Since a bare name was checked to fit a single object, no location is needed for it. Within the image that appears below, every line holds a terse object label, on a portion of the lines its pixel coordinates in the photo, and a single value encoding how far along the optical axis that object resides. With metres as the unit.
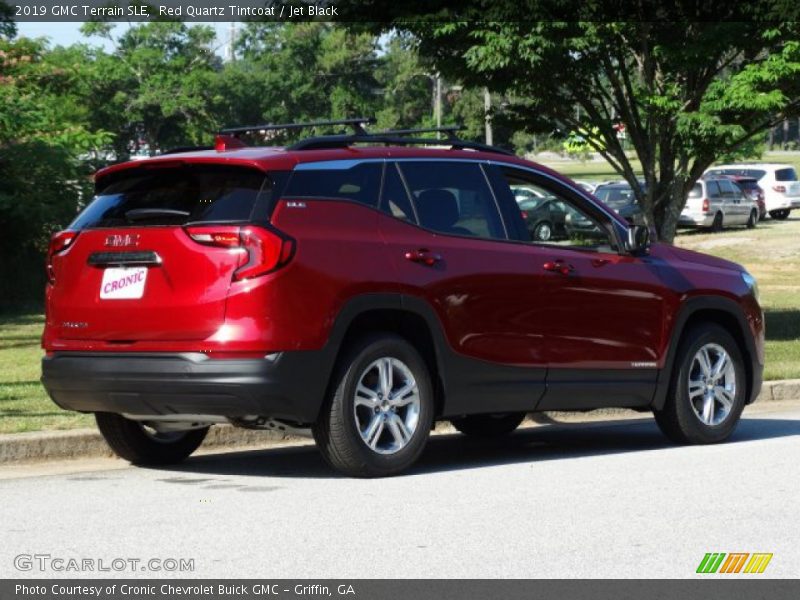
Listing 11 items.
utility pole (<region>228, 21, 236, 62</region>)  116.62
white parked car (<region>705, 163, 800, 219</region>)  54.09
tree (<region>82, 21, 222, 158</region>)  84.44
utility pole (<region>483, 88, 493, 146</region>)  20.32
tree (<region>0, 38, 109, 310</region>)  24.61
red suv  8.05
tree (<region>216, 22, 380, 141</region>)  102.25
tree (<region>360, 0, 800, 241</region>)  16.98
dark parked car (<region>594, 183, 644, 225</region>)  44.88
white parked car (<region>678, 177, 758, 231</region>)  45.75
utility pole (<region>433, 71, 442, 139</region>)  86.56
